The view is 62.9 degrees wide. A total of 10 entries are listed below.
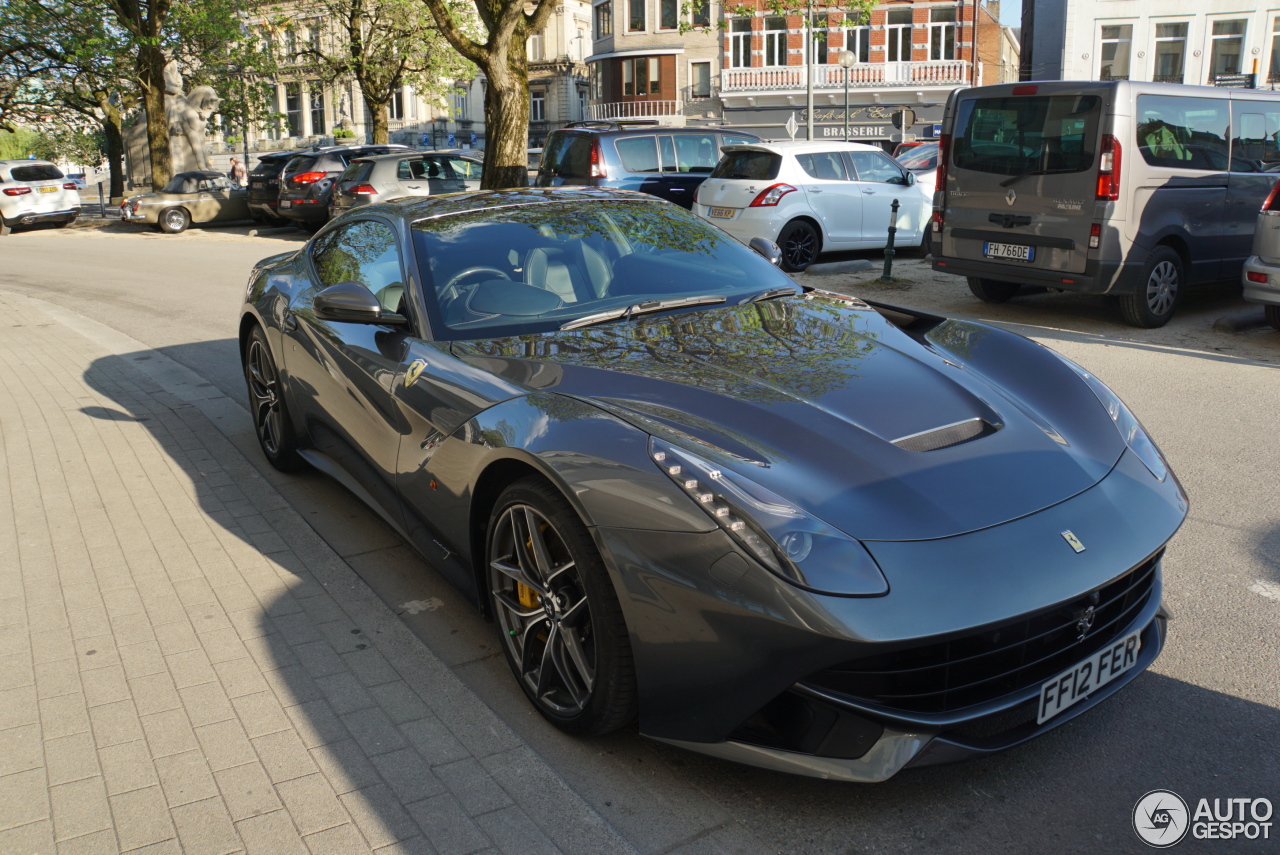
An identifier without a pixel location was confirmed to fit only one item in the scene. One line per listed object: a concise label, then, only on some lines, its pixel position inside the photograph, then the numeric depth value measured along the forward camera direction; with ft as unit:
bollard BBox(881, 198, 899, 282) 40.70
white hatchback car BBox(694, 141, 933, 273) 43.60
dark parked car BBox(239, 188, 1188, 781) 7.84
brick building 155.84
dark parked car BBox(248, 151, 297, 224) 76.54
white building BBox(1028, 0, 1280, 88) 104.47
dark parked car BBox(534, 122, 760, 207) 49.60
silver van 28.66
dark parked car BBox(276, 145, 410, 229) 69.31
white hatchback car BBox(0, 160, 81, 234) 89.61
